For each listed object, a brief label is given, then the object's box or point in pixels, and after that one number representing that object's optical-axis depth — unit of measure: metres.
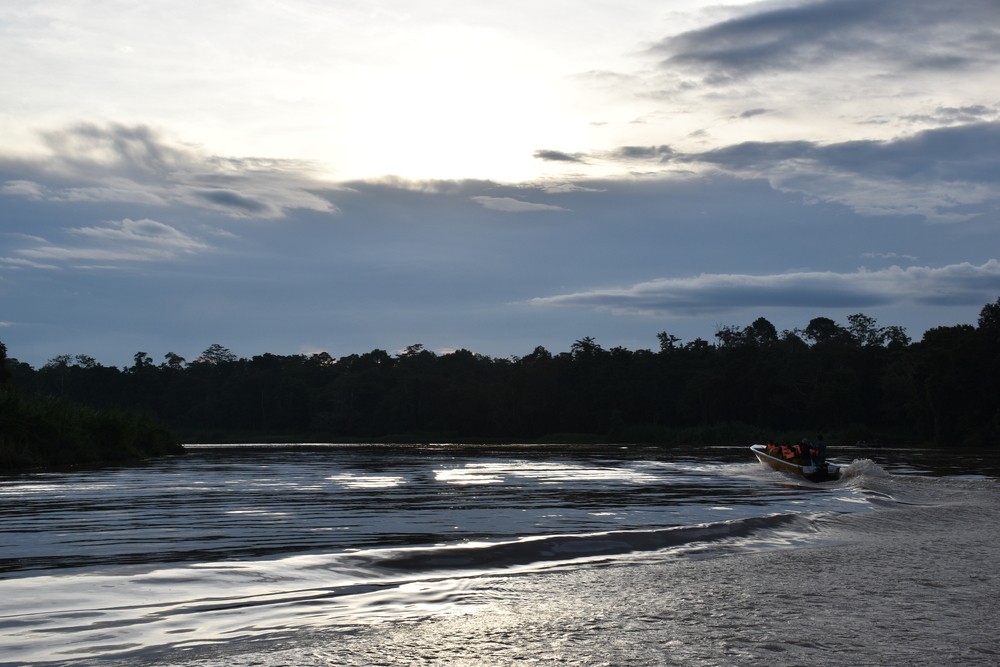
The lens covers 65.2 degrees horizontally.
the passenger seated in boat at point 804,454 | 31.19
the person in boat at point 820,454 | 30.47
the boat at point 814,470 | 30.05
